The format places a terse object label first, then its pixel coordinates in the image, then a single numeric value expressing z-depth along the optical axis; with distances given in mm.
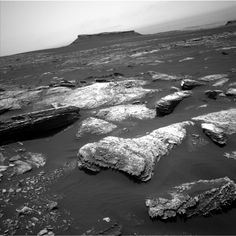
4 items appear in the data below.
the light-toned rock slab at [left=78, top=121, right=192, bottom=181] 5332
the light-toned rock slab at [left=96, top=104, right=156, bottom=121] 8659
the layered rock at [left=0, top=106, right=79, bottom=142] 7301
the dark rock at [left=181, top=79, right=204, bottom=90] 10766
